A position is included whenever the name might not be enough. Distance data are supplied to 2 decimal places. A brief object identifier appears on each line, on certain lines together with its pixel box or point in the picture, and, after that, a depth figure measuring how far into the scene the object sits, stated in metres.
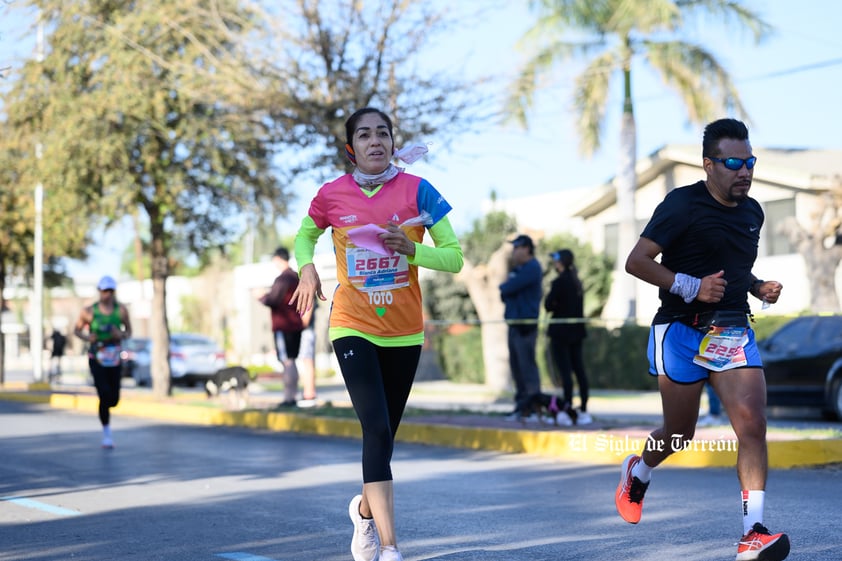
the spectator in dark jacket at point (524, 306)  13.56
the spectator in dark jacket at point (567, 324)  13.55
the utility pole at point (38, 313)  30.75
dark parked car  15.46
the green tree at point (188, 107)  16.05
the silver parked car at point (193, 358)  31.03
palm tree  27.44
